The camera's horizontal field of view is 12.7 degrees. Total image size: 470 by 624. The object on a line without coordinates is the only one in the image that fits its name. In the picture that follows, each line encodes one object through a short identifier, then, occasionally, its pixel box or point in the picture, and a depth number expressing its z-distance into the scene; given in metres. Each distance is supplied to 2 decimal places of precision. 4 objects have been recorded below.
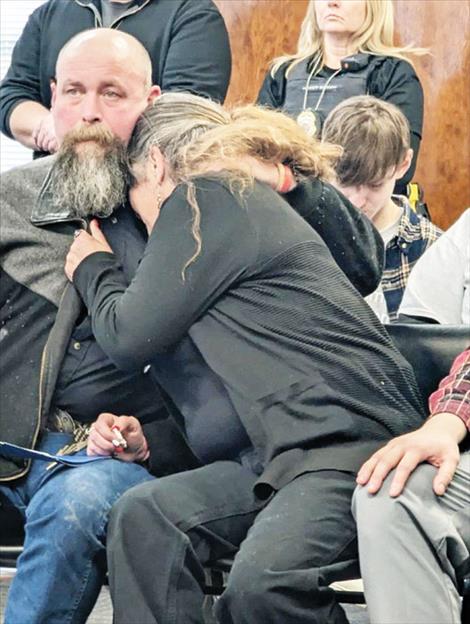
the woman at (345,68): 7.27
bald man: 4.21
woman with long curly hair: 3.54
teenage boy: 5.81
